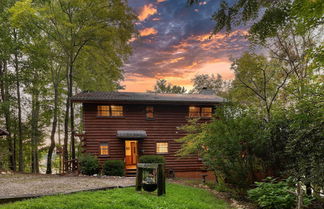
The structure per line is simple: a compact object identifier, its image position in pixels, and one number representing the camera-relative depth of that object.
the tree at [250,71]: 17.16
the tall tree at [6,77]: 15.42
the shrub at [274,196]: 6.48
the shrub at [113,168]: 13.92
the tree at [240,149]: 8.49
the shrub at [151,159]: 14.90
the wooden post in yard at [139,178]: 8.10
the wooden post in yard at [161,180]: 7.54
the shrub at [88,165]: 13.59
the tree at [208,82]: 34.22
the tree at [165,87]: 39.28
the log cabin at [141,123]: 16.20
